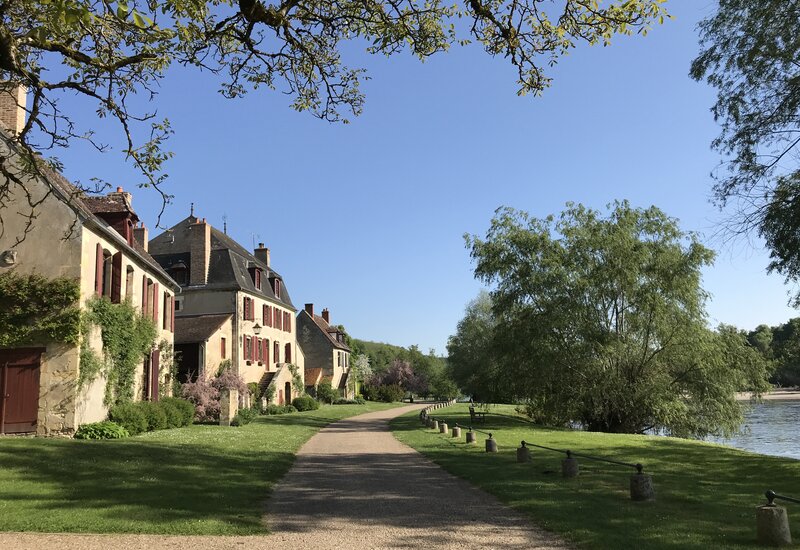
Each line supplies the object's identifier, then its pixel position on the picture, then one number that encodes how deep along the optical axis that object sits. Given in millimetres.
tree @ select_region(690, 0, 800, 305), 12391
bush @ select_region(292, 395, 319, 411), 40656
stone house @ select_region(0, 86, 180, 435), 17078
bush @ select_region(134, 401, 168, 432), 20953
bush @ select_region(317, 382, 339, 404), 50750
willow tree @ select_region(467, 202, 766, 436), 26875
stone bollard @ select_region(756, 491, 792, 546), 7031
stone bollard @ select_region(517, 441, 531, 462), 14062
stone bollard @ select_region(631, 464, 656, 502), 9508
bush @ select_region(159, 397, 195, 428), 23875
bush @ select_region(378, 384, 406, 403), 62125
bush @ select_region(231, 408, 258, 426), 26375
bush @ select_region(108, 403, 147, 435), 19438
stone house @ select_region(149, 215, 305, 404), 32750
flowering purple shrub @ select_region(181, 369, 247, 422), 28359
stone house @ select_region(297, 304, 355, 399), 57469
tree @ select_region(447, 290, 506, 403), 52406
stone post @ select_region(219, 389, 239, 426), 26156
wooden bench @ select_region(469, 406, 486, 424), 28369
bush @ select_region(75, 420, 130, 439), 17266
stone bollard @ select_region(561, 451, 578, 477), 11812
